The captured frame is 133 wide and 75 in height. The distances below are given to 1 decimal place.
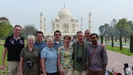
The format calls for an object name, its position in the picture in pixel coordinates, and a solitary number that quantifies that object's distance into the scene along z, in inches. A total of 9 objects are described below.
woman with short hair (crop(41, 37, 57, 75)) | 111.0
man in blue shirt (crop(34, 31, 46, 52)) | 126.3
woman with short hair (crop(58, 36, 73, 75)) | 115.2
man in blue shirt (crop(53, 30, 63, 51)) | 126.7
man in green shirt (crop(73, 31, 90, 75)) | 118.4
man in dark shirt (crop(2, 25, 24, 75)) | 122.2
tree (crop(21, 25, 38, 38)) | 1581.9
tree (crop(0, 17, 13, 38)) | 867.1
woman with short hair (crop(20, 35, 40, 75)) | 107.9
